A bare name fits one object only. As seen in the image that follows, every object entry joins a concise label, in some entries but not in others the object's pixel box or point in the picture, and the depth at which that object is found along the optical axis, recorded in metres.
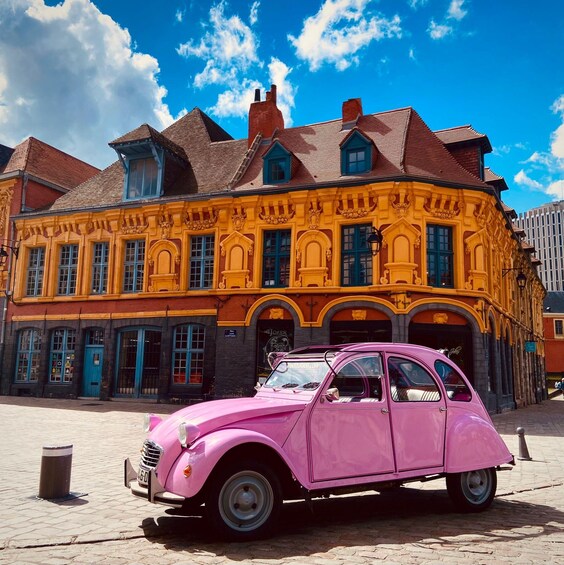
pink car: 5.03
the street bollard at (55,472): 6.68
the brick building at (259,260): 17.67
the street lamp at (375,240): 17.30
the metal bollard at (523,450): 10.19
